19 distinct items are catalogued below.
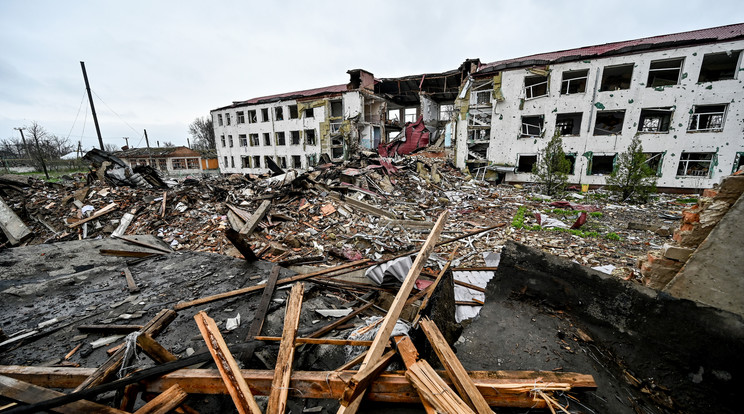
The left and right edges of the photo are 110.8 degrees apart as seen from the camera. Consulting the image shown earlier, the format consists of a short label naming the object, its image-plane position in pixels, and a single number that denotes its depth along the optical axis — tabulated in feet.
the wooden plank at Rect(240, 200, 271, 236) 22.59
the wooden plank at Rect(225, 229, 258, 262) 12.50
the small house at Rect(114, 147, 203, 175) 115.24
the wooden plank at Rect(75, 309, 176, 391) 6.04
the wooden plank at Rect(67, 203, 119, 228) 25.32
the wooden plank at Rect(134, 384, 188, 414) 5.25
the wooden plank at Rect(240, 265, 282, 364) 7.56
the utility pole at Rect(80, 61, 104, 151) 53.52
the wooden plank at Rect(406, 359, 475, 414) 4.83
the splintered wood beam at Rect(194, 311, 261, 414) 5.33
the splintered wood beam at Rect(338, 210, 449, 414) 5.18
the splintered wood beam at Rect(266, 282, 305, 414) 5.44
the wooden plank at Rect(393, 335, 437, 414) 5.82
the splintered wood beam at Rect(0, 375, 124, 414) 5.22
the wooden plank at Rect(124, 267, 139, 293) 11.47
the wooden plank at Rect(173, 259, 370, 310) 9.99
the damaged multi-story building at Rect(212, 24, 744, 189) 42.57
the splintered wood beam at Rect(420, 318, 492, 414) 5.04
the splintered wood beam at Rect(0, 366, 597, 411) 5.48
